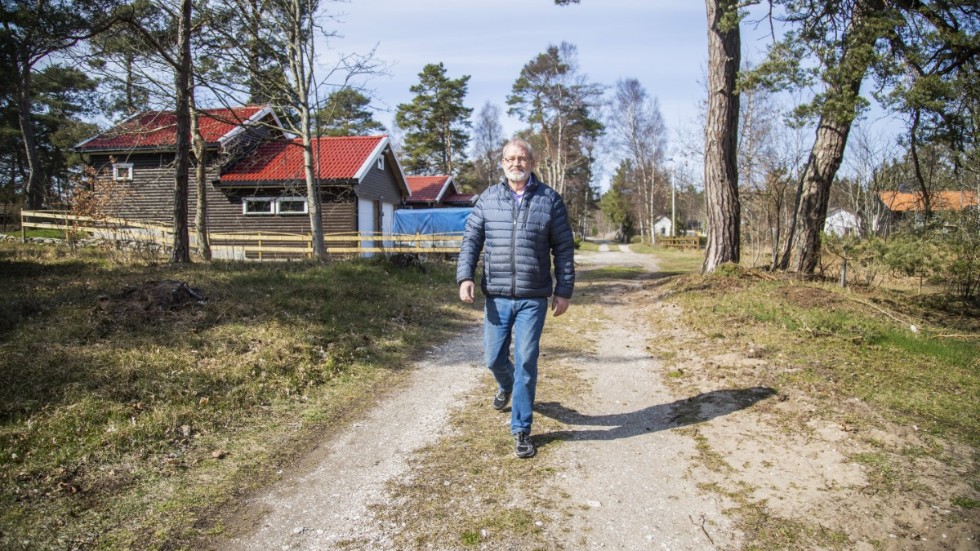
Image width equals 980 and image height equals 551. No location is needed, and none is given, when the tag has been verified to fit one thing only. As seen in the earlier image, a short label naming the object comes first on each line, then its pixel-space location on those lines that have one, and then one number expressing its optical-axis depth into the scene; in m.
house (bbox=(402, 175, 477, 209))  30.33
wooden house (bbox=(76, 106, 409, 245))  19.20
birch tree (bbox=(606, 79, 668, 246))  37.16
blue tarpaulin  22.02
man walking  3.52
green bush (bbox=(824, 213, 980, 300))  7.54
